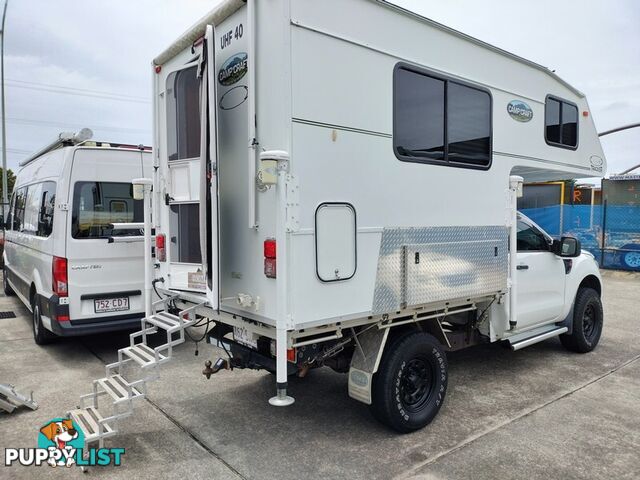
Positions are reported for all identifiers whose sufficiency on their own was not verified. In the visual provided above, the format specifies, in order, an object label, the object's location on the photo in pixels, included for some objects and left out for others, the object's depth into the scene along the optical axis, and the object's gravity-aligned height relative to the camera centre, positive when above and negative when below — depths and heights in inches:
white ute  127.0 +8.4
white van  215.6 -9.5
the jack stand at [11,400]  160.6 -58.3
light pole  615.6 +117.5
